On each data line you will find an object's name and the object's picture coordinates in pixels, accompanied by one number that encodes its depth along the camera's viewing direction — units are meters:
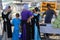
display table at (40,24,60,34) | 4.26
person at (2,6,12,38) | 4.53
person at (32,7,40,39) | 4.39
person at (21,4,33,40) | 4.26
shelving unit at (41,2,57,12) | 7.83
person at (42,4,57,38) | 5.19
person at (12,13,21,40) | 4.46
